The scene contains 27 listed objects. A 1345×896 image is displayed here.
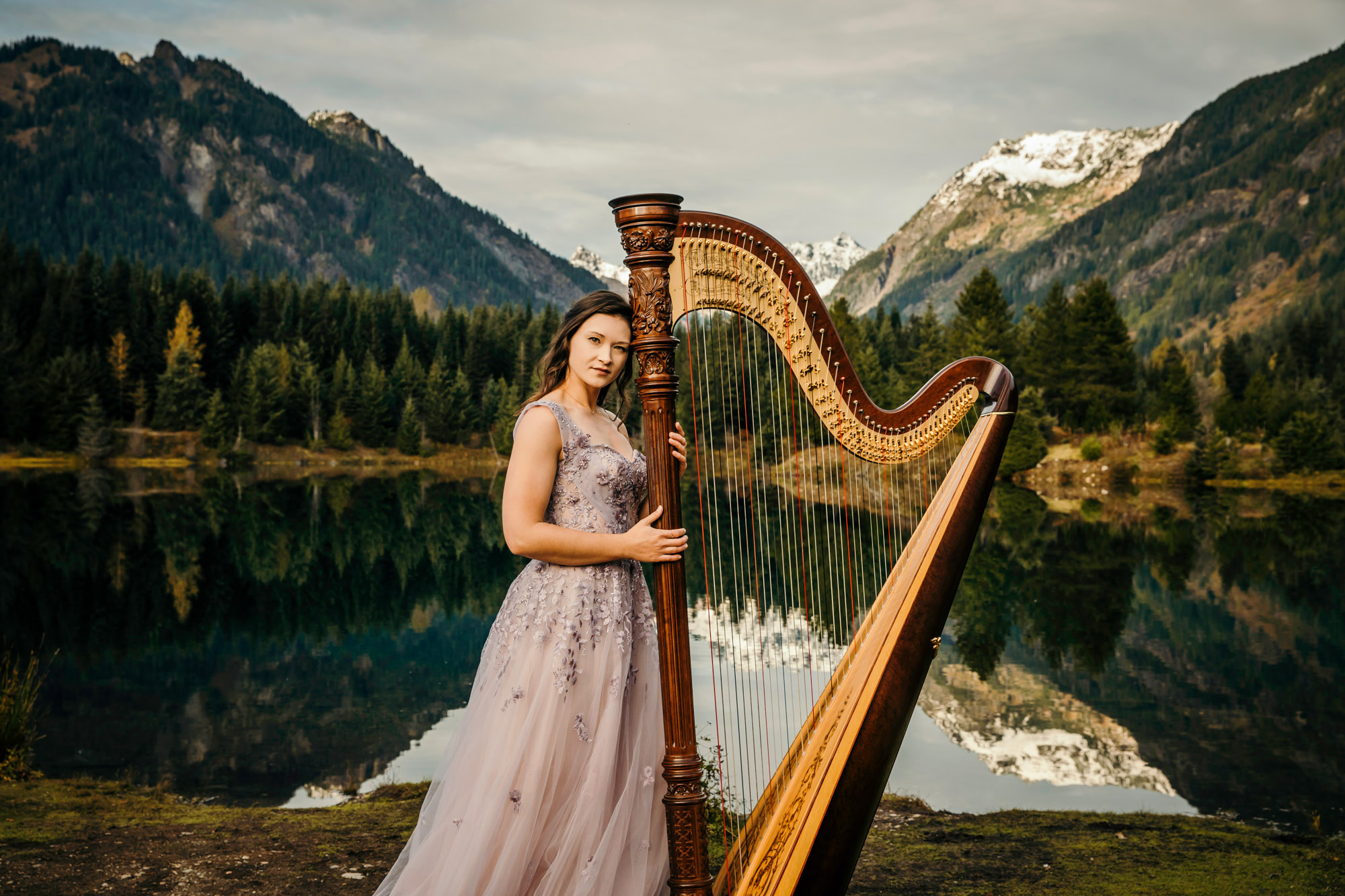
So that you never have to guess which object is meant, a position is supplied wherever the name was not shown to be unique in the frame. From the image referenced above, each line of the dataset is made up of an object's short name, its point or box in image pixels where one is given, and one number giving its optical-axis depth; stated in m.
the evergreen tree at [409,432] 54.88
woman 2.83
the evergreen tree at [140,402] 51.09
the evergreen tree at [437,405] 56.06
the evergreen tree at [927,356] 45.88
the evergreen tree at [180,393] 49.78
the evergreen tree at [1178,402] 37.34
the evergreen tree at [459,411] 56.62
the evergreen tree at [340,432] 54.03
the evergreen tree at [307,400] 53.88
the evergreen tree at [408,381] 57.81
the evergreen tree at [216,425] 49.34
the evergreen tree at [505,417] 53.56
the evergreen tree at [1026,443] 36.41
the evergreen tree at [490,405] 57.62
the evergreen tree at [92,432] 45.84
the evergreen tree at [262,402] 51.28
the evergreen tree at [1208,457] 35.44
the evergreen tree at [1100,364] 41.06
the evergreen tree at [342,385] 54.62
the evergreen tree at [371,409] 54.78
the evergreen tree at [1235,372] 49.34
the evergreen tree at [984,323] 43.12
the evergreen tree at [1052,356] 42.12
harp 2.56
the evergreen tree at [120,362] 51.38
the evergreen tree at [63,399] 45.41
